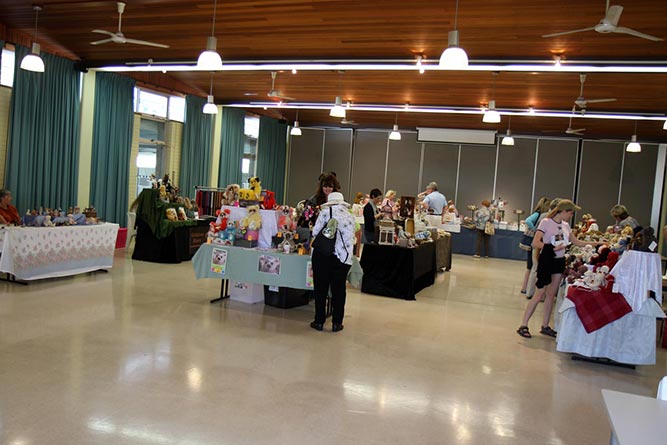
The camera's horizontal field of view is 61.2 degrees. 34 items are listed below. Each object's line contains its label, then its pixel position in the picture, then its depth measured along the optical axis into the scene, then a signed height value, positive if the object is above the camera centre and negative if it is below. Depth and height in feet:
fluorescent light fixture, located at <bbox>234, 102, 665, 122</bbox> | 33.35 +5.52
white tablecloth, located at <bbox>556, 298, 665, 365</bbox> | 15.12 -3.52
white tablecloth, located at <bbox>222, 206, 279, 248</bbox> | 19.16 -1.53
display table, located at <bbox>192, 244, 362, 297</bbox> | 17.85 -2.77
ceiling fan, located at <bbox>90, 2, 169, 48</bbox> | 18.85 +4.52
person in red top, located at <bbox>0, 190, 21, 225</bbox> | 21.04 -1.80
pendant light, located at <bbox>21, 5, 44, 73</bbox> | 20.85 +3.73
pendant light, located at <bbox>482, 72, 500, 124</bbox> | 25.57 +3.74
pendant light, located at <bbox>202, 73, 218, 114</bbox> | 29.73 +3.65
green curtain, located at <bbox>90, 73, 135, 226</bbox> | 30.86 +1.41
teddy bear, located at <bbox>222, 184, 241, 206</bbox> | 25.17 -0.75
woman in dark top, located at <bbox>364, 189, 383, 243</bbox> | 25.80 -1.42
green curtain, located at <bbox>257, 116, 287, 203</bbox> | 47.91 +2.48
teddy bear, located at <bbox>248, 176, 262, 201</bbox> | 20.43 -0.21
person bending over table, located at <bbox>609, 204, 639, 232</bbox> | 25.58 -0.42
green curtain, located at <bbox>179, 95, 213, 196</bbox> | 38.01 +2.04
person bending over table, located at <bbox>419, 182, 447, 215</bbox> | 36.76 -0.47
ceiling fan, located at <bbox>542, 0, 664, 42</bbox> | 14.17 +4.72
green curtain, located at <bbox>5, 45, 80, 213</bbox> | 25.93 +1.41
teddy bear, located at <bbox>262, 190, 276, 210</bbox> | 19.60 -0.66
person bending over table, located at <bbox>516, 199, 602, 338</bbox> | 17.15 -1.29
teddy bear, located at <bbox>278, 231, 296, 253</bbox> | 18.33 -1.97
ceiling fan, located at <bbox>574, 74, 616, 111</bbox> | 24.92 +5.58
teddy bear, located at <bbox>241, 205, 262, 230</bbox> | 19.03 -1.31
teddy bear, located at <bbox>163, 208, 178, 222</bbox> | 27.55 -1.92
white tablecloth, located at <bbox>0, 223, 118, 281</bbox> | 19.86 -3.18
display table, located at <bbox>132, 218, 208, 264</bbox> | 27.71 -3.54
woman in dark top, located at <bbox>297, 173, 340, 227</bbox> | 17.97 -0.48
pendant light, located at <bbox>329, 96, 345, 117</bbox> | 28.48 +3.94
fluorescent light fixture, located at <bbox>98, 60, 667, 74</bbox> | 21.35 +5.26
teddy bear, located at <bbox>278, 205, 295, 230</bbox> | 19.33 -1.26
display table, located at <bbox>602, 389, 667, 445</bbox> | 5.48 -2.20
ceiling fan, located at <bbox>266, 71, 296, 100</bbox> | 30.04 +5.80
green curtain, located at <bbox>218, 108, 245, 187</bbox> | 42.47 +2.57
